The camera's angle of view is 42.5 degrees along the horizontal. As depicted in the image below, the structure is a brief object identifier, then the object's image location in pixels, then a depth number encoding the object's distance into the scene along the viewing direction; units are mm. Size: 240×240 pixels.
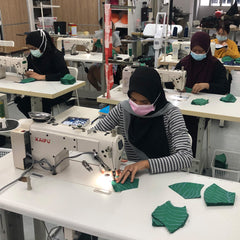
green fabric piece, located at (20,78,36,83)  3238
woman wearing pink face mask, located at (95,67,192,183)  1534
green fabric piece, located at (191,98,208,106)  2646
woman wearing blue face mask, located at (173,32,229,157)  2971
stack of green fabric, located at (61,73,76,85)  3184
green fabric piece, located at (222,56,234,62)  4268
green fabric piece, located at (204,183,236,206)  1280
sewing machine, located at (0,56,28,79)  3148
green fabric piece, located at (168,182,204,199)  1347
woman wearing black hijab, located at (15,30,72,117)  3242
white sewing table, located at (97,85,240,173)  2459
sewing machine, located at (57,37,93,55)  4383
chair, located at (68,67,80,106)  3479
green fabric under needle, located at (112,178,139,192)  1384
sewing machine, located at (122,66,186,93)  2715
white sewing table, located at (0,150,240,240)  1137
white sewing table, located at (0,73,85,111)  2912
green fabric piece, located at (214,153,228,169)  2877
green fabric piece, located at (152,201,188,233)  1155
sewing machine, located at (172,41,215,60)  4314
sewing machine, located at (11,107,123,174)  1388
